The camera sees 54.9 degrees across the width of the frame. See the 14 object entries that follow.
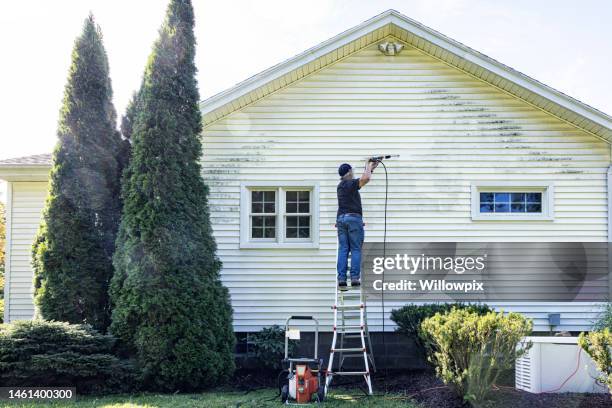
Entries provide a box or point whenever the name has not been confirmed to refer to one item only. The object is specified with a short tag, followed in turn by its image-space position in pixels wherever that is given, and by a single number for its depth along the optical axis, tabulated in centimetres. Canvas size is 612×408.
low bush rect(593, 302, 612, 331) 1000
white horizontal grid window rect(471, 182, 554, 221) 1052
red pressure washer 760
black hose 1005
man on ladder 891
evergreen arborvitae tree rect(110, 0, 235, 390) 852
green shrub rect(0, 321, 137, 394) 813
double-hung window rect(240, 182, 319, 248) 1051
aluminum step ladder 834
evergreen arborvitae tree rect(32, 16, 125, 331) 941
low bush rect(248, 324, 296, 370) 967
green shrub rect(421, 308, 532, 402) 678
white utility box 757
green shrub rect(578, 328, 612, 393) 643
